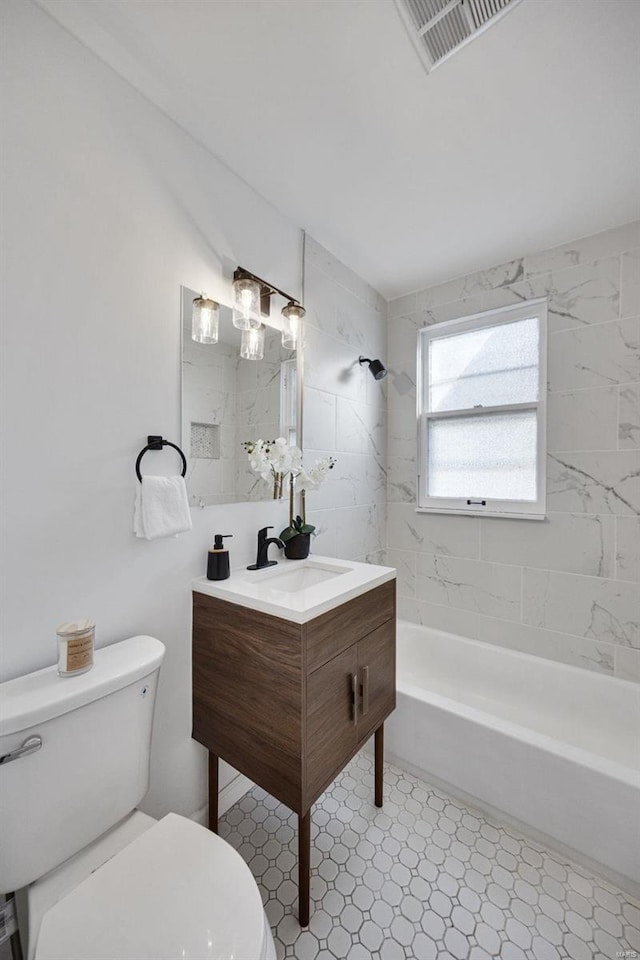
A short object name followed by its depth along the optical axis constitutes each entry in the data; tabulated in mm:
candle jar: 896
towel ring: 1177
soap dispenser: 1327
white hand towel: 1146
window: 2102
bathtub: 1253
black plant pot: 1675
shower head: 2217
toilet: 702
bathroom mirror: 1341
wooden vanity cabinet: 1066
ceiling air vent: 981
